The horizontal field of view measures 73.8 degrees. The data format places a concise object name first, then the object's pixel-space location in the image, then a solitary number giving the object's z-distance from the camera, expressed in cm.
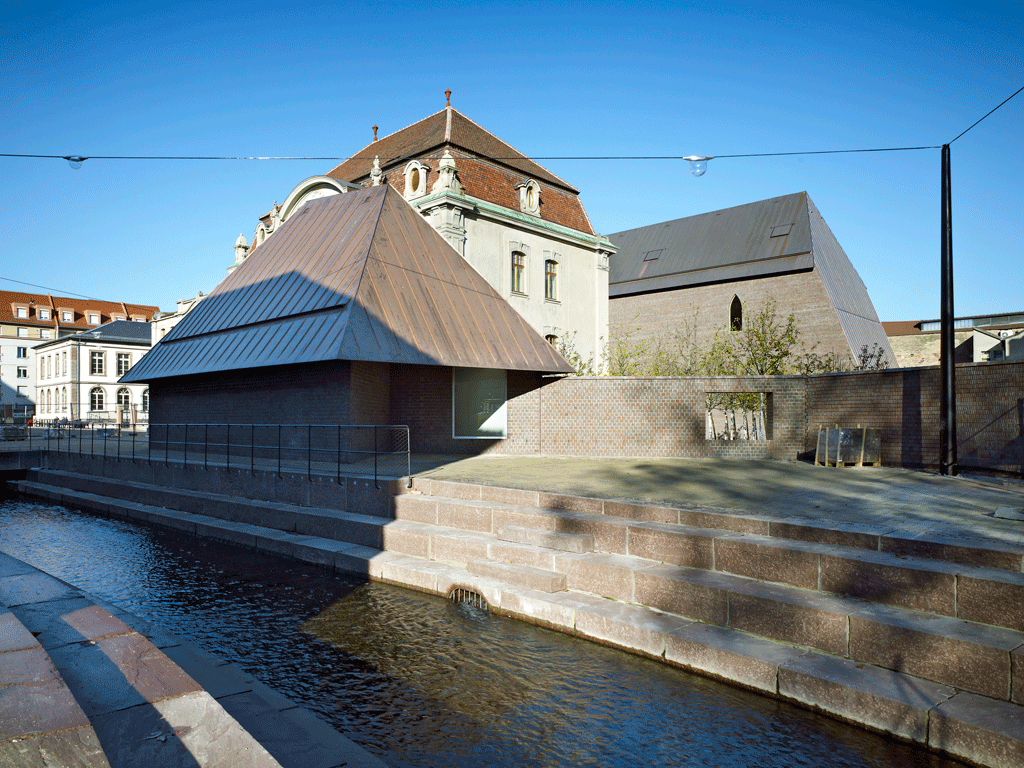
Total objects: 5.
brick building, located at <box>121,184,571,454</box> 1514
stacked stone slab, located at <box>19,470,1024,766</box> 497
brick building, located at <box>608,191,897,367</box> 3641
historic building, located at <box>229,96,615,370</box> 2406
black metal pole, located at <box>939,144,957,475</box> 1143
